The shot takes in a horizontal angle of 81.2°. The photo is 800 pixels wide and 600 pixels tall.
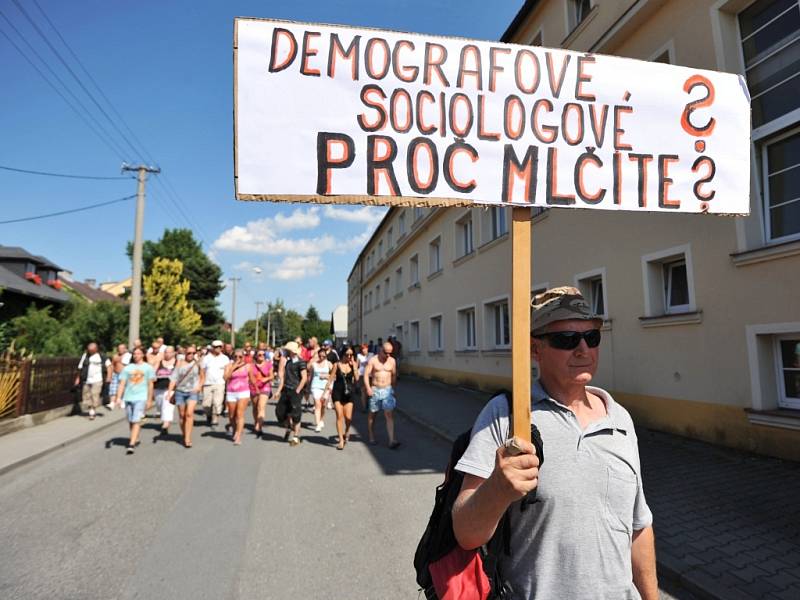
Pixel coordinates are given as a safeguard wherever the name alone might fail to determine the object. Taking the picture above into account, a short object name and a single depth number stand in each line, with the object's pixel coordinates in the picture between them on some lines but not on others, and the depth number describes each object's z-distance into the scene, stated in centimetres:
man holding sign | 138
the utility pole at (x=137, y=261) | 1673
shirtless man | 833
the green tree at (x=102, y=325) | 1809
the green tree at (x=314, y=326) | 7634
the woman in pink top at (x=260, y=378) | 910
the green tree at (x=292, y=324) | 8950
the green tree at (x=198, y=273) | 4428
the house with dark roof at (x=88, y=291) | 4767
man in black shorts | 854
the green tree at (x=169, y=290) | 3678
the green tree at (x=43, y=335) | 1624
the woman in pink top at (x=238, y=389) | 860
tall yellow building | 653
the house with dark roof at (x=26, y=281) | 2423
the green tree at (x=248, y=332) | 8076
